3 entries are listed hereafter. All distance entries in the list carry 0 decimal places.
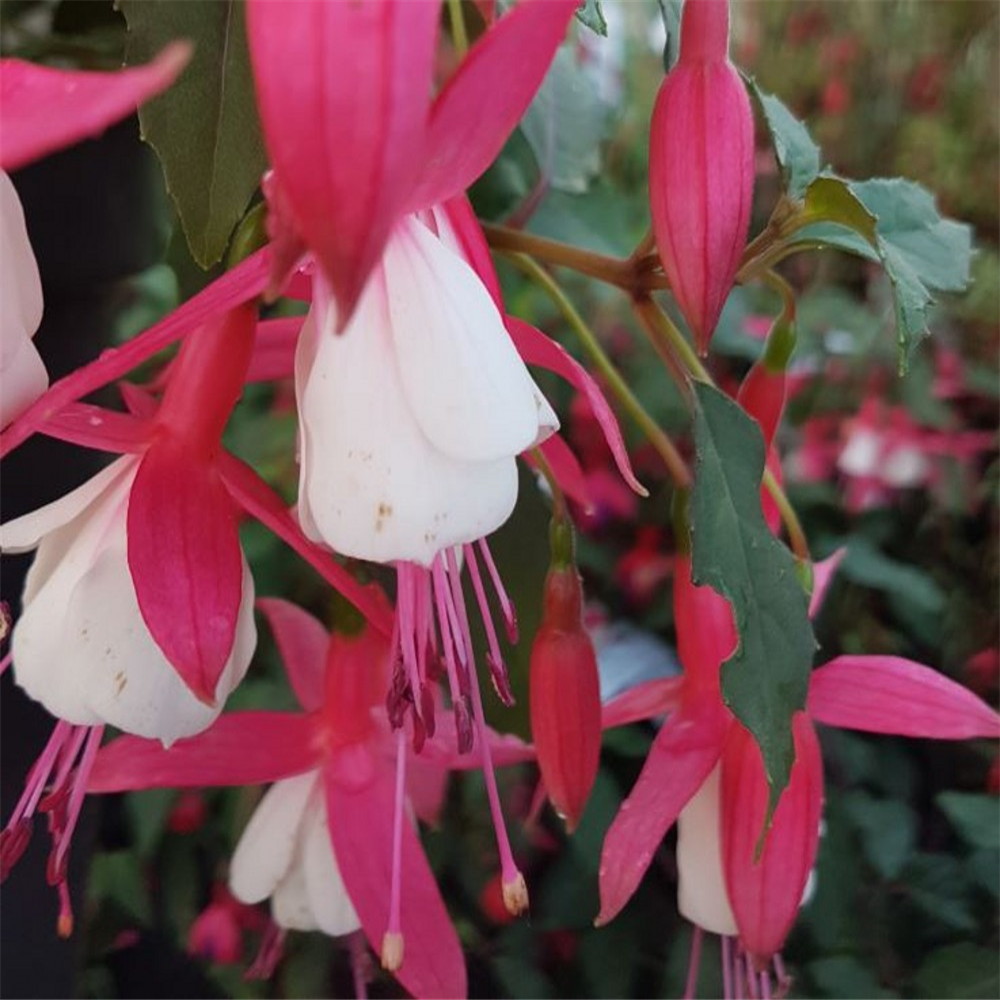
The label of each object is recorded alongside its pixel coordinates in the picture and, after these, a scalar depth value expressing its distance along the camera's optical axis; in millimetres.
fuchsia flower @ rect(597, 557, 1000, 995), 210
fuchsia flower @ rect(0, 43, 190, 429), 138
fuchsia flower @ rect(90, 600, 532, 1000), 219
